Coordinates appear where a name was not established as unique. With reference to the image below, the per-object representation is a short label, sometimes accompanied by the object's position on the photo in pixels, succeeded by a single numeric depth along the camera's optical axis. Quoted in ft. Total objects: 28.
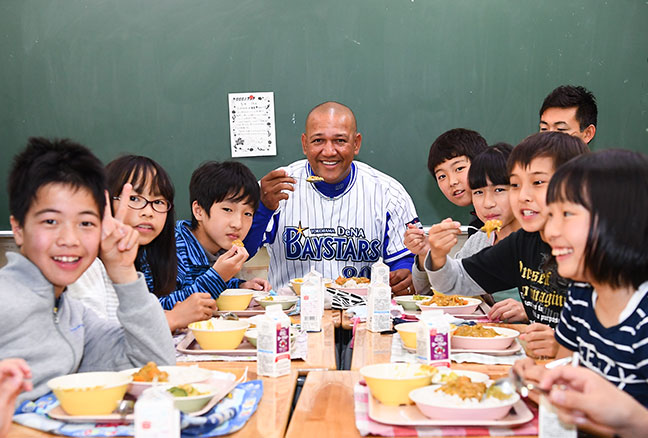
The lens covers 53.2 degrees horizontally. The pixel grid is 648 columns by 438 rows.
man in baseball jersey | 12.69
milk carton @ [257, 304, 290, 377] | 5.52
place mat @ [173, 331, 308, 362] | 6.09
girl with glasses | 8.38
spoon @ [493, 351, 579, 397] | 4.37
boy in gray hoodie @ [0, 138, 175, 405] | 4.77
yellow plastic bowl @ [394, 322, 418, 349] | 6.20
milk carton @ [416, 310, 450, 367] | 5.47
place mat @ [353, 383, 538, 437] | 4.06
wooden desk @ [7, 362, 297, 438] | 4.15
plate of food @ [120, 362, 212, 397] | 4.64
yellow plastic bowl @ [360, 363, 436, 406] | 4.42
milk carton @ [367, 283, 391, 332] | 7.29
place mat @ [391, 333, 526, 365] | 5.83
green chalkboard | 14.19
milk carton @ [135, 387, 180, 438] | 3.69
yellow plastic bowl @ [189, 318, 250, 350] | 6.22
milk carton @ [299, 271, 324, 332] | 7.40
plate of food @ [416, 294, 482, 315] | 8.03
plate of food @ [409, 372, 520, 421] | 4.14
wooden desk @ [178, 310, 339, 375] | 5.91
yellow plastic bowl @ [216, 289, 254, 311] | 8.60
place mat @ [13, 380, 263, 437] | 4.08
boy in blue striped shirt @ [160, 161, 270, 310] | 9.88
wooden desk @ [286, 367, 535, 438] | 4.21
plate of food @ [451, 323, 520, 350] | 6.15
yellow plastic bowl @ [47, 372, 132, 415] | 4.21
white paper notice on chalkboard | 14.35
